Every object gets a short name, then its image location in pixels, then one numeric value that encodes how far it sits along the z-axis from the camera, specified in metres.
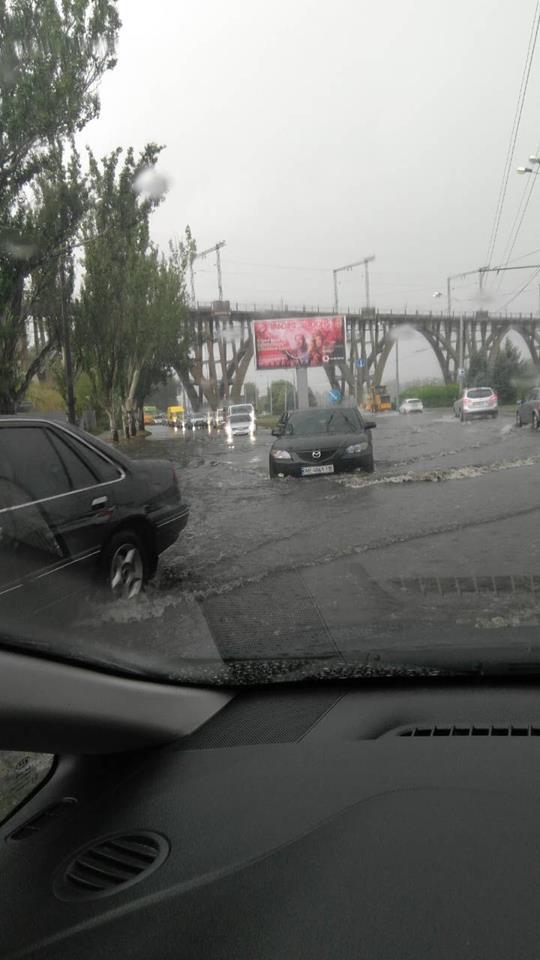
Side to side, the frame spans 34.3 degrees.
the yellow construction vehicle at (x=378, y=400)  62.30
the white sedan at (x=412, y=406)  65.02
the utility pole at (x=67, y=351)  26.97
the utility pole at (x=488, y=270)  25.73
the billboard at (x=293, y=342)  58.31
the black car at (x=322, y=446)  15.10
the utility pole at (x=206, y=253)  40.29
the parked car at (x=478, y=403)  41.62
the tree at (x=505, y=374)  63.66
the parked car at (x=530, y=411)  29.30
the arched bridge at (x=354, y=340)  40.72
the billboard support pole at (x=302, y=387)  55.59
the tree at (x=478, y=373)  64.29
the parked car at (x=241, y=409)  48.81
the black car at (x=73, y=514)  3.91
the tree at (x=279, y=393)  94.68
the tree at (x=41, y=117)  18.47
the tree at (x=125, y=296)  26.00
